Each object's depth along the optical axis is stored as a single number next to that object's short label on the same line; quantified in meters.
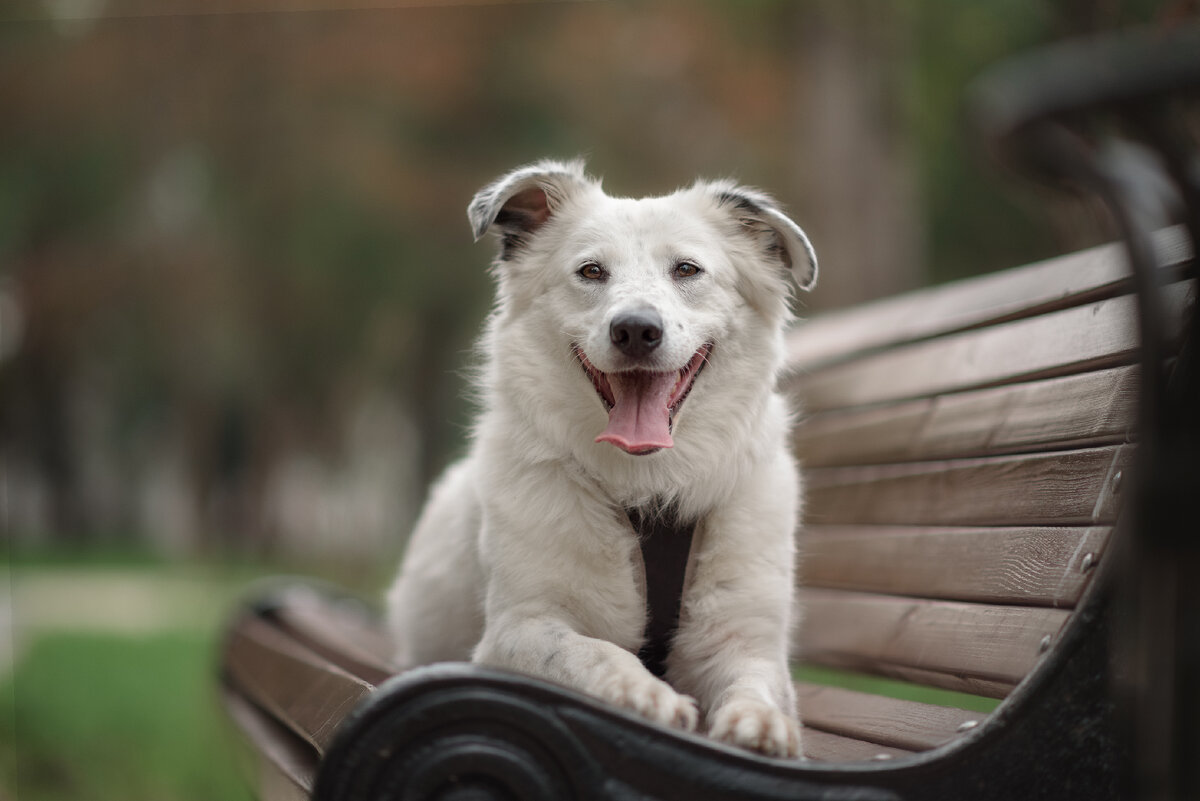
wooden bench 2.03
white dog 2.81
